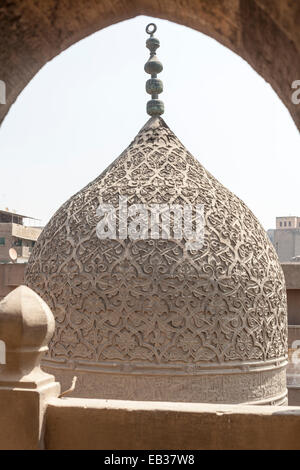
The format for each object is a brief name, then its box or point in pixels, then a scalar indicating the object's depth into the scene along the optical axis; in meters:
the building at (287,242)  30.92
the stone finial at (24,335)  2.37
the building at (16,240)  24.45
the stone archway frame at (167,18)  1.66
